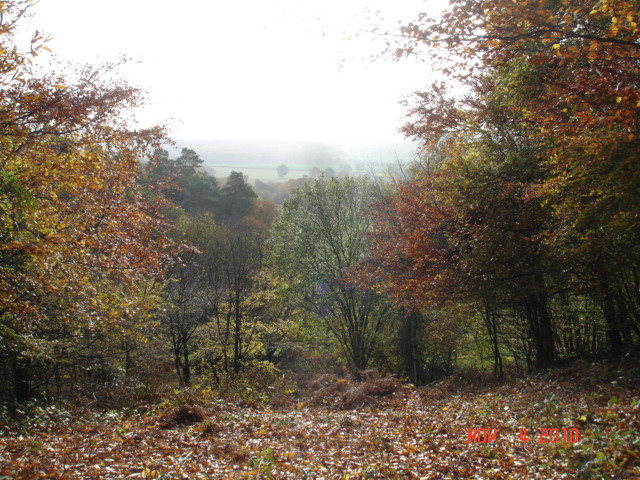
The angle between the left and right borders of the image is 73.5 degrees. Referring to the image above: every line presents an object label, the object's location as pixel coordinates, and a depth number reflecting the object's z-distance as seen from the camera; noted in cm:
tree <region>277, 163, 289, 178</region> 10131
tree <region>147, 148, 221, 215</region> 3931
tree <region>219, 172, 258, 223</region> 4419
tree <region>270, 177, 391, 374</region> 1986
